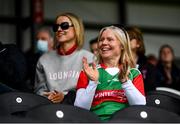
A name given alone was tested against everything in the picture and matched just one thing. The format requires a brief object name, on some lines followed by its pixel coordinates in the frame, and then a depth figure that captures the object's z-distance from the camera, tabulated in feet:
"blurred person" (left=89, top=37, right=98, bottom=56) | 27.34
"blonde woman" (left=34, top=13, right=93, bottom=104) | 21.43
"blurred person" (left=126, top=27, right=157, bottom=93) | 22.85
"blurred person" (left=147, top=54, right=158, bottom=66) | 33.96
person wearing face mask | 24.60
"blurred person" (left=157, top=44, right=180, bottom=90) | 29.66
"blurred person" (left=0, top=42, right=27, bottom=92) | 19.72
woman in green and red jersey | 17.44
